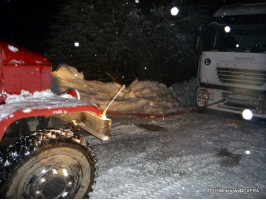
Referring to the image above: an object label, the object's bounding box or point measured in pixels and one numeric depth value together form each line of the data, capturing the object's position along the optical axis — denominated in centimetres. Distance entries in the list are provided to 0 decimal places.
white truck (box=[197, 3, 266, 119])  646
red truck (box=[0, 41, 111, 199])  239
